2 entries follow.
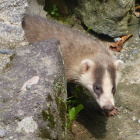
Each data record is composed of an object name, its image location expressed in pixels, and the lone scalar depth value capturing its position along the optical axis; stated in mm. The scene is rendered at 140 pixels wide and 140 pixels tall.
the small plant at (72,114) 9594
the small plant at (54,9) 14527
